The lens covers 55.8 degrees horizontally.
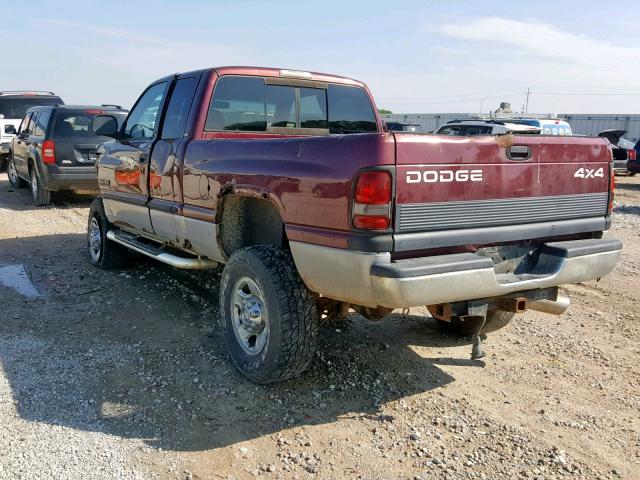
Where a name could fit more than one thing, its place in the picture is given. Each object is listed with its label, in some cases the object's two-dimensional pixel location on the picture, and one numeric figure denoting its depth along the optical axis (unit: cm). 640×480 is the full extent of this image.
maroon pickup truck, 313
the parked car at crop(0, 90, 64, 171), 1641
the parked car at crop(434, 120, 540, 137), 1398
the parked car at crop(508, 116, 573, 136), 1603
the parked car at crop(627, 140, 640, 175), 1597
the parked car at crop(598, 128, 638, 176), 1602
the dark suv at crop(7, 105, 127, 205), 1100
